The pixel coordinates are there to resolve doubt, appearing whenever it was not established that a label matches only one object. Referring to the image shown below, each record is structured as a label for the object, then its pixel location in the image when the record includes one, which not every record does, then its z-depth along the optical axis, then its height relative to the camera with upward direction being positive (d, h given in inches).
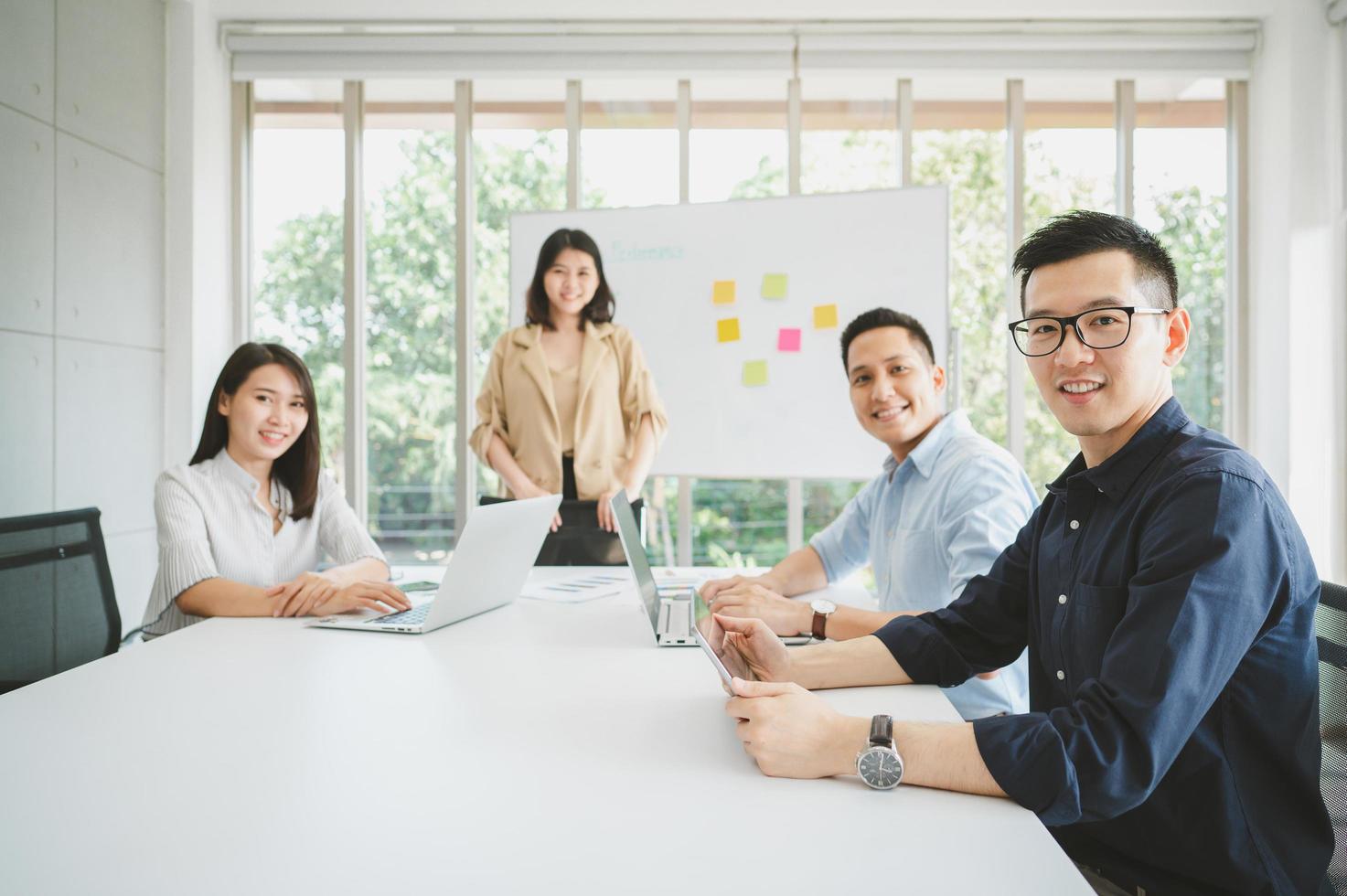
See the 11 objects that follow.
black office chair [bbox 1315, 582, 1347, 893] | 39.8 -11.5
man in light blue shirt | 62.5 -5.0
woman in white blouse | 68.8 -5.8
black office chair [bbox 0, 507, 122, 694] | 66.4 -11.2
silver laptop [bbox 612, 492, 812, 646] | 58.6 -11.2
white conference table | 28.1 -12.7
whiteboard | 145.0 +24.8
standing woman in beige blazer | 121.6 +8.0
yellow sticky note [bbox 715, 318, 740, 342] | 149.3 +20.3
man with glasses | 34.3 -9.0
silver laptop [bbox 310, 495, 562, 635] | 60.2 -8.1
